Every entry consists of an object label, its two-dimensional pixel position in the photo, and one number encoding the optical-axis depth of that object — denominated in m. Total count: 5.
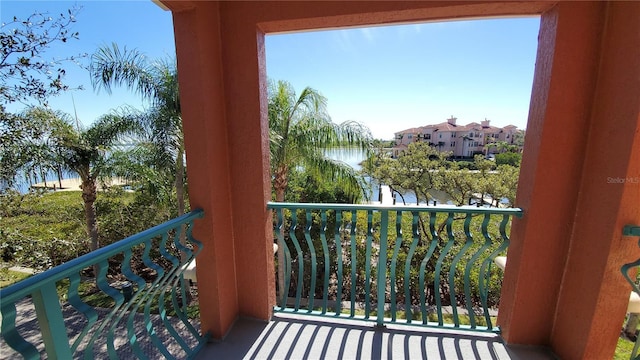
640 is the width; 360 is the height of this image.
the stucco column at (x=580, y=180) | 1.44
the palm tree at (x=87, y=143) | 5.16
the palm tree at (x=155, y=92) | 5.16
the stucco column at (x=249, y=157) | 1.84
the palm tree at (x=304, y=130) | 5.84
